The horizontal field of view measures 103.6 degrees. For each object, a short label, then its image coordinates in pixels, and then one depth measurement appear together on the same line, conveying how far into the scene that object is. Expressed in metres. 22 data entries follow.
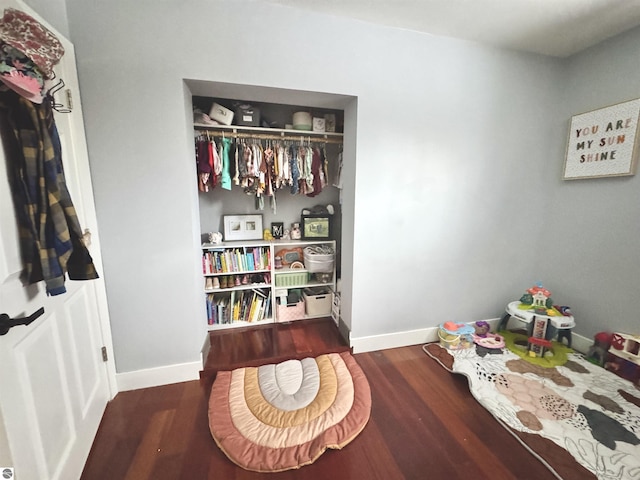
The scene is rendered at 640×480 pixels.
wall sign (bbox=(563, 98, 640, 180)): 1.85
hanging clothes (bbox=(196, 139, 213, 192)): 2.00
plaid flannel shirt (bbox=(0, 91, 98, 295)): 0.89
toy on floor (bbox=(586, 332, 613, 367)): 1.97
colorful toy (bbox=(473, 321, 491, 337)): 2.34
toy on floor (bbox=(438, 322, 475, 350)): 2.21
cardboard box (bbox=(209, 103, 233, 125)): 2.03
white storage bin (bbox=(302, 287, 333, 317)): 2.60
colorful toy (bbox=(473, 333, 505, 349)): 2.19
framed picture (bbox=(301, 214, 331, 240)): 2.62
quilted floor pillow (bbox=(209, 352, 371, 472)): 1.33
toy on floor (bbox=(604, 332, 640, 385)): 1.81
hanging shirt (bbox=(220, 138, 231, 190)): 2.07
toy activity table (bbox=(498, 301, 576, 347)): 2.07
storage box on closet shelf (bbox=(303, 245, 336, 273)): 2.46
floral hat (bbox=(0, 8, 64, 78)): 0.83
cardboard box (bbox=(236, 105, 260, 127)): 2.12
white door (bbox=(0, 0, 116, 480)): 0.84
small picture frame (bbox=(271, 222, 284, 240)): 2.62
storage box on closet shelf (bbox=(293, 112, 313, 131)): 2.22
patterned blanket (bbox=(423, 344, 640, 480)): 1.31
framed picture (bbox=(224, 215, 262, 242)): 2.52
